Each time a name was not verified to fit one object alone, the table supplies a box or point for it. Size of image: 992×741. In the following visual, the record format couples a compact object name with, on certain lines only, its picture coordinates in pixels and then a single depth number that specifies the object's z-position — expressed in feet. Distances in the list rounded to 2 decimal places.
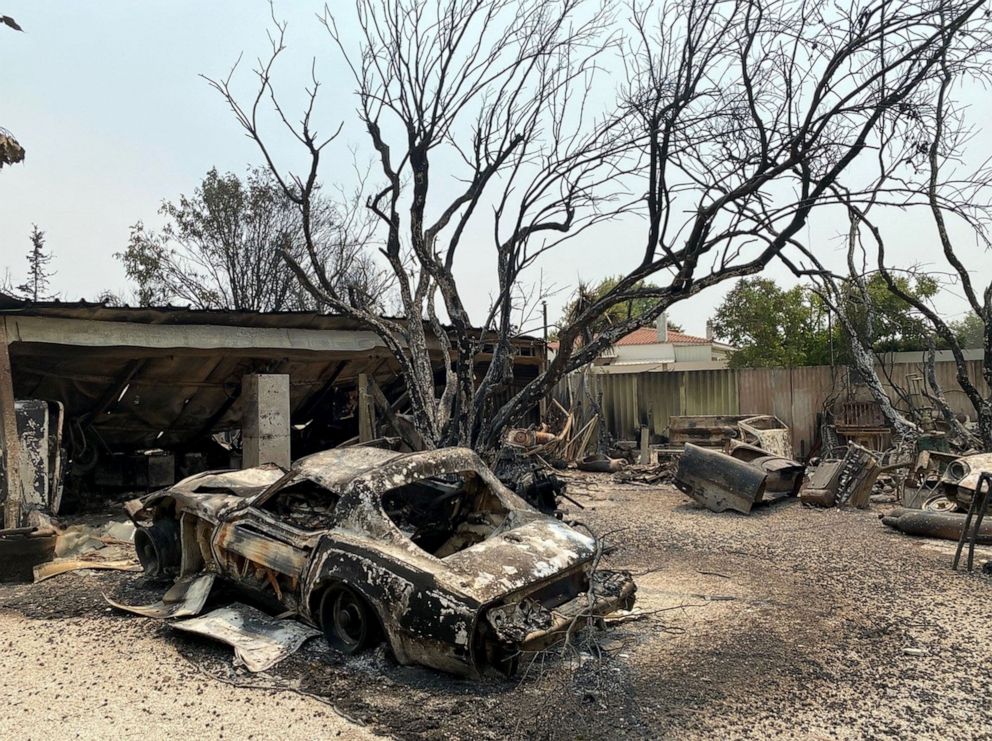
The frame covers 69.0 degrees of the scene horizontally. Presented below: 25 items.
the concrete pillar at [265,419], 35.99
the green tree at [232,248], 74.59
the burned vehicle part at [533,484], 26.43
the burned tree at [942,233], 24.89
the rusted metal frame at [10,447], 24.67
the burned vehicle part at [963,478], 26.78
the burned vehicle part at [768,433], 45.65
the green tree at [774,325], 83.20
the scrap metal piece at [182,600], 18.03
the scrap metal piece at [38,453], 26.27
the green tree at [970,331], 80.65
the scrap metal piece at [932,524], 27.17
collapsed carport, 30.22
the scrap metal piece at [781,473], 37.06
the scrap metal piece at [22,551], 22.80
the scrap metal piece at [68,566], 23.23
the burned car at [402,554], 13.69
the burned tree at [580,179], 24.48
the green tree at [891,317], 66.39
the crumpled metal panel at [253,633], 15.34
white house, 128.77
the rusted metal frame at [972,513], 22.35
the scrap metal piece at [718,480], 34.83
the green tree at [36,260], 80.53
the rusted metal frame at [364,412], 41.63
